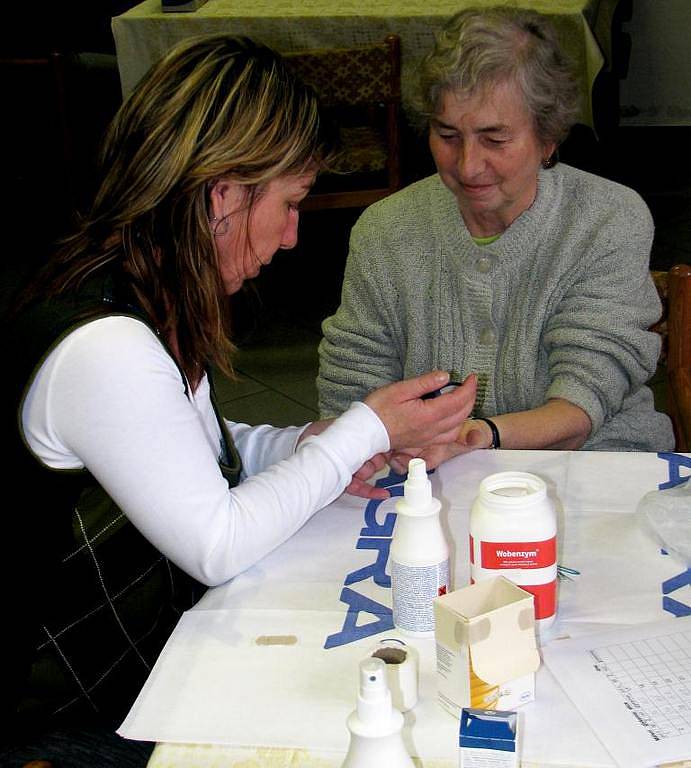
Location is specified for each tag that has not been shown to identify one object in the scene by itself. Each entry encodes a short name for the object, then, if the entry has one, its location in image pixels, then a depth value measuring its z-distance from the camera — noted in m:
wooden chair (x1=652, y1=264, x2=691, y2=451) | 1.71
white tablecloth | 0.93
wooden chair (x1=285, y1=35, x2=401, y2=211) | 3.22
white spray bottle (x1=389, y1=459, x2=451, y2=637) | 1.02
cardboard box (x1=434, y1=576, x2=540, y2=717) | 0.89
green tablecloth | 3.64
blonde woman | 1.14
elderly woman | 1.71
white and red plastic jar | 0.98
